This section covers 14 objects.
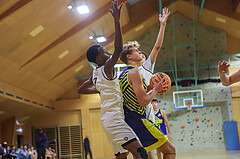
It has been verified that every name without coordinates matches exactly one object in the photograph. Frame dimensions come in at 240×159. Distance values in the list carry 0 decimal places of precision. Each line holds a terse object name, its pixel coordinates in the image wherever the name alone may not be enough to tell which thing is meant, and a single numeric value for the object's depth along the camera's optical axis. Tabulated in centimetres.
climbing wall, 1856
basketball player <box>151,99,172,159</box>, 794
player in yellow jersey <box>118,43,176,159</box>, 332
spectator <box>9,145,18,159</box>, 1427
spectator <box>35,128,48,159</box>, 1185
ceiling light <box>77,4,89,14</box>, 1065
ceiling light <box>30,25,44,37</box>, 1137
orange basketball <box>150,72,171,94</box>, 380
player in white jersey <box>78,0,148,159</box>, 307
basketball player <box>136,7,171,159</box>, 424
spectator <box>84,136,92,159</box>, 1766
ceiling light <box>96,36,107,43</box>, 1407
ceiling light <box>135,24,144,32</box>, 1808
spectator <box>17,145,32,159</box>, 1427
